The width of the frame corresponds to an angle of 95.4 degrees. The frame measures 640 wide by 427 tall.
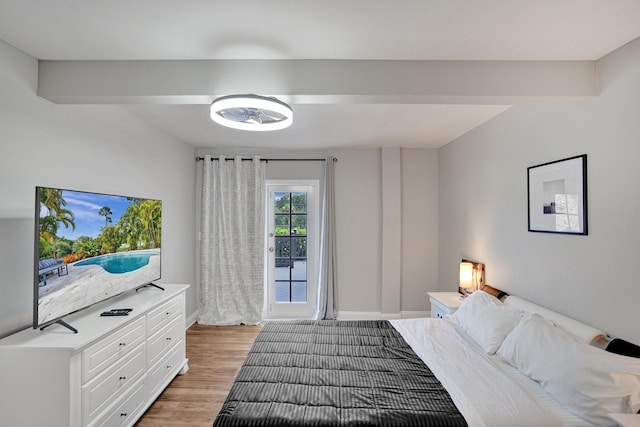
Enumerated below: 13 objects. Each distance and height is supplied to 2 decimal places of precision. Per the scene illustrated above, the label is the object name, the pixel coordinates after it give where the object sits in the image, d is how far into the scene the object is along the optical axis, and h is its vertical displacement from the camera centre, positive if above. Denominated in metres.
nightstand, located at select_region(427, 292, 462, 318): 2.91 -0.85
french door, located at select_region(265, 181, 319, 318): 4.32 -0.43
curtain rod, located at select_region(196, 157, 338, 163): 4.22 +0.88
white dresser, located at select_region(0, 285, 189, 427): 1.58 -0.90
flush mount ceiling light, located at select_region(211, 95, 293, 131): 1.74 +0.71
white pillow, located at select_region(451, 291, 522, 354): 2.04 -0.74
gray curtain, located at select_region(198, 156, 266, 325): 4.15 -0.36
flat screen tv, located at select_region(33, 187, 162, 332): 1.68 -0.21
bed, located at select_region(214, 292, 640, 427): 1.39 -0.92
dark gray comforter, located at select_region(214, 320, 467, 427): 1.41 -0.94
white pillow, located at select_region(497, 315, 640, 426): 1.36 -0.77
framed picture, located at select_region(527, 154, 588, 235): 1.94 +0.19
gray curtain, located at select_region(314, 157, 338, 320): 4.14 -0.55
